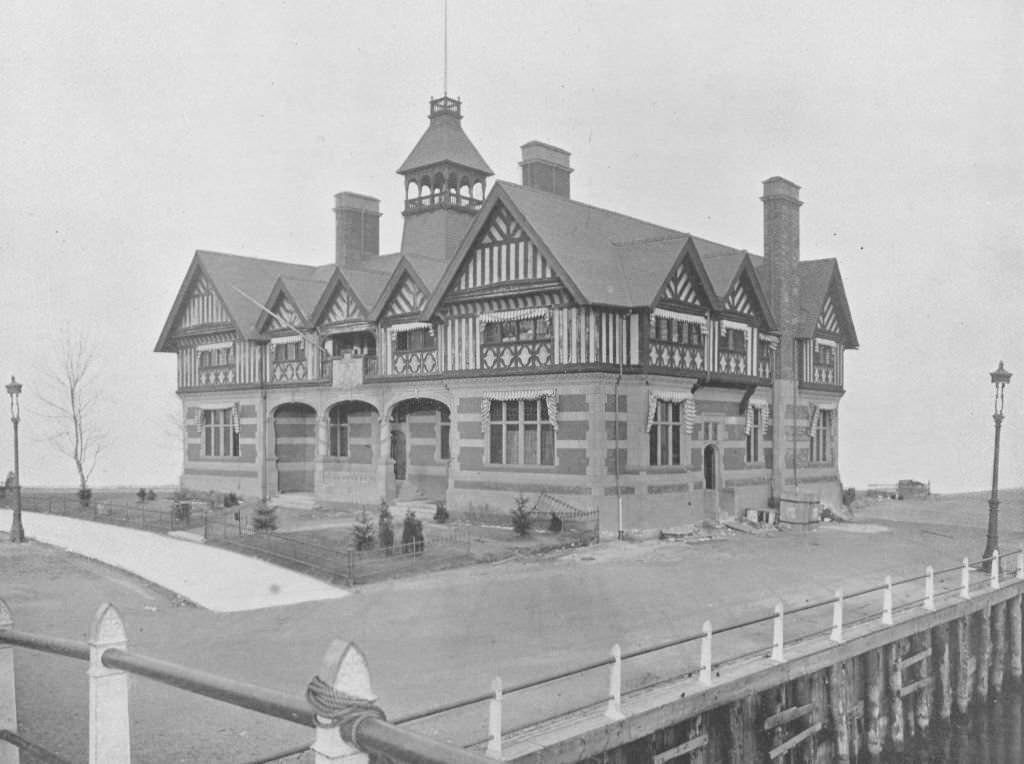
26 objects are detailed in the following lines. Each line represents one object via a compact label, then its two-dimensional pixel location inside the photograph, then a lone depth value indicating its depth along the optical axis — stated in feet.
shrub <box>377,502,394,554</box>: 75.46
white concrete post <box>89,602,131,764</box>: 18.45
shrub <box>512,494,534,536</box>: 84.89
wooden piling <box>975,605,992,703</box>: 61.41
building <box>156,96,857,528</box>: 92.73
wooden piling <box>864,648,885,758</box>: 49.85
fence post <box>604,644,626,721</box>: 32.42
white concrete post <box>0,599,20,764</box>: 21.35
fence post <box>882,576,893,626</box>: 49.62
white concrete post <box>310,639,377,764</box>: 11.74
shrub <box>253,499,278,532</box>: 84.48
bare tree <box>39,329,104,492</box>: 166.81
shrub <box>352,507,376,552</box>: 73.00
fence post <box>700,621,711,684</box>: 36.94
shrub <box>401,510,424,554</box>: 74.28
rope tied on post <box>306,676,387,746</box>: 11.73
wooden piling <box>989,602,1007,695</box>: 63.91
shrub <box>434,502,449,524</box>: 97.91
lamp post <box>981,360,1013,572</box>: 72.64
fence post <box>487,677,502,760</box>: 27.55
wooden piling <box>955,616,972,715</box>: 58.75
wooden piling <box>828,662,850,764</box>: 46.01
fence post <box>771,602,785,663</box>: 41.22
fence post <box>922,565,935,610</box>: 53.43
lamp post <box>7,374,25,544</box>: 85.20
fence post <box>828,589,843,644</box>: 45.50
